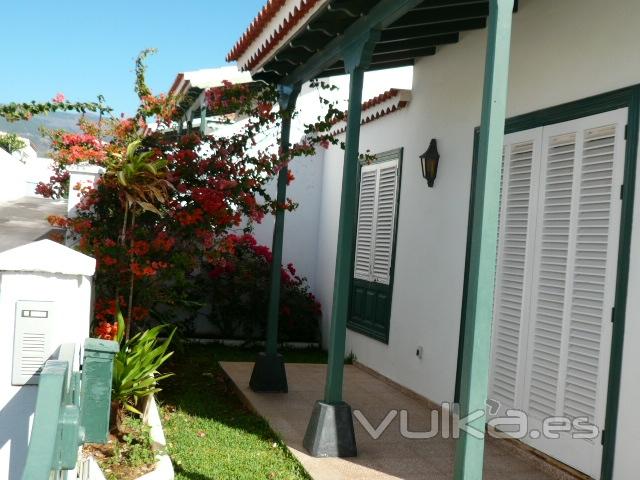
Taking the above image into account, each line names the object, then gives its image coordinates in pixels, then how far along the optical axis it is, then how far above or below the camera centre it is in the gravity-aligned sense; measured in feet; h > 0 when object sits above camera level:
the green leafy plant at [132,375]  18.95 -3.89
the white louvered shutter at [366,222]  32.24 +0.69
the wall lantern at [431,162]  25.90 +2.73
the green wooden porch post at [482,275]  12.14 -0.43
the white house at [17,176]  63.42 +3.39
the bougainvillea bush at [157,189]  22.70 +1.04
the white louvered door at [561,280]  16.97 -0.64
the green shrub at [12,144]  94.73 +8.30
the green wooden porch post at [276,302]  26.81 -2.49
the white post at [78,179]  23.49 +1.13
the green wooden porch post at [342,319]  19.43 -2.10
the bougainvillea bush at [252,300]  36.83 -3.37
